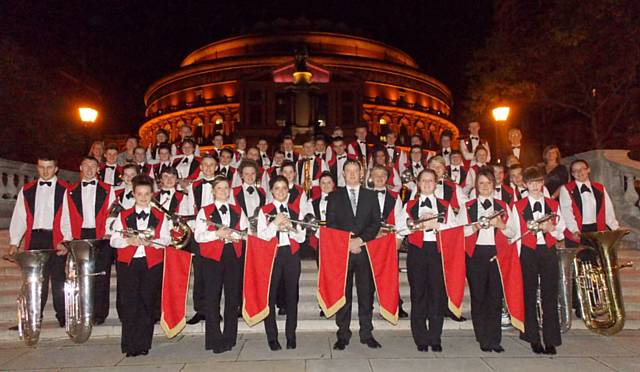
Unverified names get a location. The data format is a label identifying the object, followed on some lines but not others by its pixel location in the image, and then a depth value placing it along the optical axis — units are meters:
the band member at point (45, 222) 7.77
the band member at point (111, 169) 10.82
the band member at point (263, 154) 12.80
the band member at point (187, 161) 11.25
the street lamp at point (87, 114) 15.26
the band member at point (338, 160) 11.84
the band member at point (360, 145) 13.40
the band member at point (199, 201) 7.91
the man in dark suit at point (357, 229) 6.92
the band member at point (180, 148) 11.96
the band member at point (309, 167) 11.29
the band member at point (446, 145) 13.08
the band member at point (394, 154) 13.57
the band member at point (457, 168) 11.76
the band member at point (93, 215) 7.94
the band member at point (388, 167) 11.09
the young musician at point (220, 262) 6.66
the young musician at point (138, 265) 6.54
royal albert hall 80.56
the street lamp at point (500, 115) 16.44
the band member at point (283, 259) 6.81
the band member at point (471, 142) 13.16
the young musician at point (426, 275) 6.68
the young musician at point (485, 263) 6.67
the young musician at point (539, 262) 6.60
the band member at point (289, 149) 12.44
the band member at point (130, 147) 12.57
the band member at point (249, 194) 7.67
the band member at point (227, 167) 10.62
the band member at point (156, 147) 11.82
